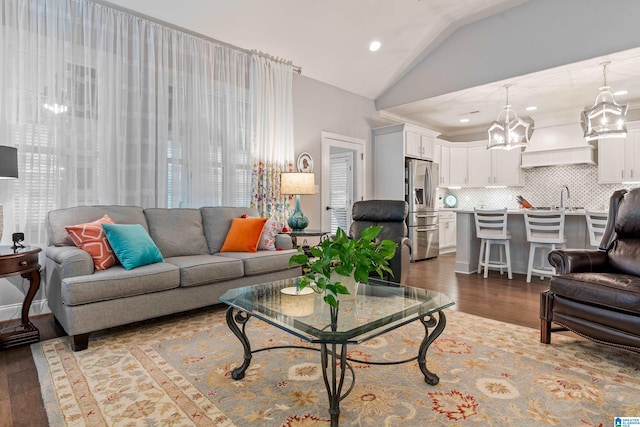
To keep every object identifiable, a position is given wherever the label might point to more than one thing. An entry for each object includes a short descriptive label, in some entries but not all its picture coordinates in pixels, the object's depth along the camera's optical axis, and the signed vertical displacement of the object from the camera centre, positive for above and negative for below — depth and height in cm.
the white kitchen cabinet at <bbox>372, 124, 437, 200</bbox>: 608 +102
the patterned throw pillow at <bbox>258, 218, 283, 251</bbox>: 373 -29
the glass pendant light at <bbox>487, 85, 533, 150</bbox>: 465 +104
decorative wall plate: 512 +70
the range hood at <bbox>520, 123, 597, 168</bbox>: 616 +116
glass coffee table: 149 -50
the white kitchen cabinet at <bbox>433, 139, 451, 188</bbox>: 711 +103
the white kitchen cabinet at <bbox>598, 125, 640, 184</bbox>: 557 +87
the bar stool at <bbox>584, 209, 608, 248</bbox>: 396 -15
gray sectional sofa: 235 -47
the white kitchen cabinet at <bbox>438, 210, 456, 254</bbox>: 714 -40
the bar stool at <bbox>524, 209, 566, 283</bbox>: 427 -25
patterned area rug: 161 -92
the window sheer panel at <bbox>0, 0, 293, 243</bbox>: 296 +98
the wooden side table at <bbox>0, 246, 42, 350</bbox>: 228 -46
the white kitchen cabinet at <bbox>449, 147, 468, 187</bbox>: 750 +92
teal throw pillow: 266 -28
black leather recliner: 377 -10
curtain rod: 341 +198
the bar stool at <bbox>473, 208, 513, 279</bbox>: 463 -28
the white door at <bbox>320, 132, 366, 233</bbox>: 607 +57
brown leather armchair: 203 -46
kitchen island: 495 -46
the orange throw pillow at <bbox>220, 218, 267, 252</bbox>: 355 -26
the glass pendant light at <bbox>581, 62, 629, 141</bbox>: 398 +106
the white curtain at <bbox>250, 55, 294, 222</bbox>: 449 +103
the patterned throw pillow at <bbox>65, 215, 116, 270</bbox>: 264 -25
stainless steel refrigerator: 618 +6
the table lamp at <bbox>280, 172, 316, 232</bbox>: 429 +30
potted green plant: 176 -23
